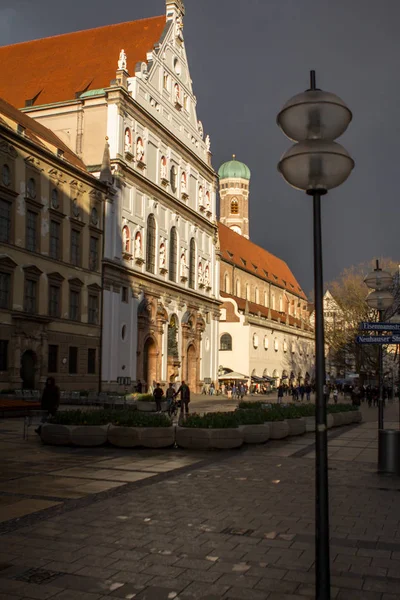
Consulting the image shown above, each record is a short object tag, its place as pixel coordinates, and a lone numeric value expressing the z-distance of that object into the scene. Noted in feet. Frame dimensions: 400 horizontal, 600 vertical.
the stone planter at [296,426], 67.97
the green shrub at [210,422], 55.72
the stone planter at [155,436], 54.13
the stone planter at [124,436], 54.29
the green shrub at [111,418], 55.77
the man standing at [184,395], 94.48
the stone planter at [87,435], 55.11
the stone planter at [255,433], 59.11
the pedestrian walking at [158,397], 100.53
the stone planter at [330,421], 81.47
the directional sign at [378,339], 39.14
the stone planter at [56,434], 55.42
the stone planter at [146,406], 106.42
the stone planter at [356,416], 92.48
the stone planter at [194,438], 54.49
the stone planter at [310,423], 74.64
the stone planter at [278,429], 63.21
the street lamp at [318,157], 18.65
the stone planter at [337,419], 83.86
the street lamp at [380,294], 51.49
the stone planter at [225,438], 54.49
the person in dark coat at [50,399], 65.00
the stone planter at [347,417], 87.86
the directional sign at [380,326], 39.27
